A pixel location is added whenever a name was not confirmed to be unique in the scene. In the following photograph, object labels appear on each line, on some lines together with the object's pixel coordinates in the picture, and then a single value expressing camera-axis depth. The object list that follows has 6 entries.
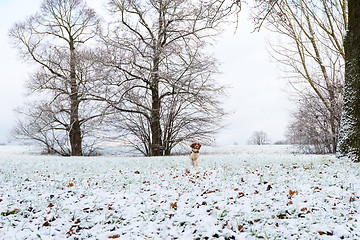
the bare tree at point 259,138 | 47.53
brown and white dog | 7.21
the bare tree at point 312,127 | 14.71
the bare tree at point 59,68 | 16.22
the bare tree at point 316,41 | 10.73
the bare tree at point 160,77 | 13.19
